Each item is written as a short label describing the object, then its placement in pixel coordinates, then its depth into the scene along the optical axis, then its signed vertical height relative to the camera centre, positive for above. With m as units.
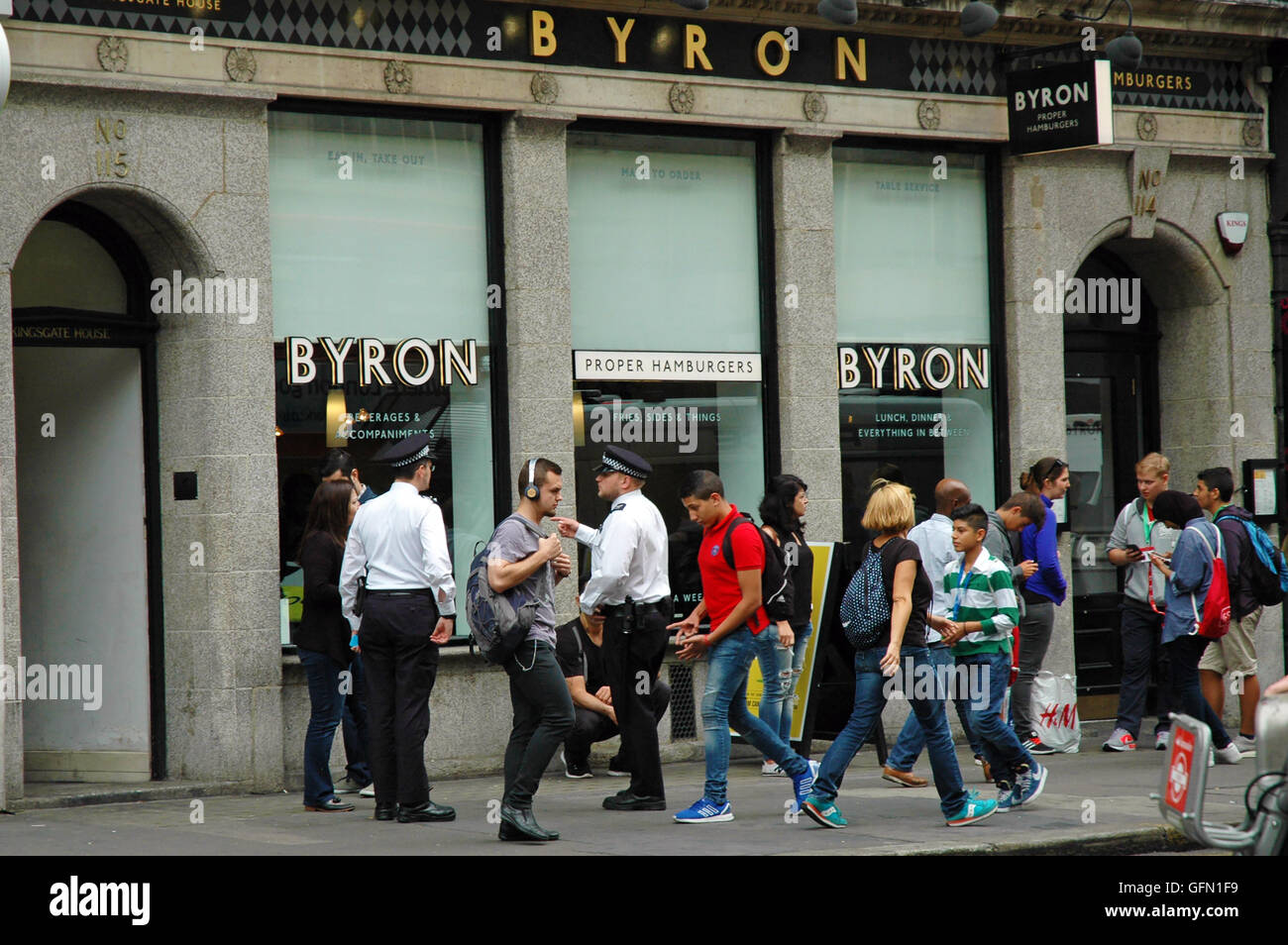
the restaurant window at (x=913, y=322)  13.88 +1.37
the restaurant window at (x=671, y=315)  12.77 +1.37
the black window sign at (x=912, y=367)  13.79 +1.00
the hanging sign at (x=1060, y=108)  13.65 +2.98
